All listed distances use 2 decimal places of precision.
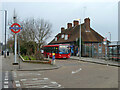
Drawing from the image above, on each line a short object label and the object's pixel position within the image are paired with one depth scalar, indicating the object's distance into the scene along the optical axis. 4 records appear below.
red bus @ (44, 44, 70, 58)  34.31
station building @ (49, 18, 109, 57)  53.06
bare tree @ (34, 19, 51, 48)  29.99
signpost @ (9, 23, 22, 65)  18.19
